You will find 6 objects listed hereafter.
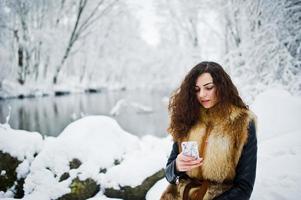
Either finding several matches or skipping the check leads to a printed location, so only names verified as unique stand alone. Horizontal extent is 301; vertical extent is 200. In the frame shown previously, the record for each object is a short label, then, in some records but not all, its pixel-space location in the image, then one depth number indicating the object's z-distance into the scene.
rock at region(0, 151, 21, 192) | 4.80
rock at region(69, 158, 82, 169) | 4.79
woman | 1.73
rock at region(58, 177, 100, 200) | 4.39
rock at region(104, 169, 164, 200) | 4.45
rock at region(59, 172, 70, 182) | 4.60
